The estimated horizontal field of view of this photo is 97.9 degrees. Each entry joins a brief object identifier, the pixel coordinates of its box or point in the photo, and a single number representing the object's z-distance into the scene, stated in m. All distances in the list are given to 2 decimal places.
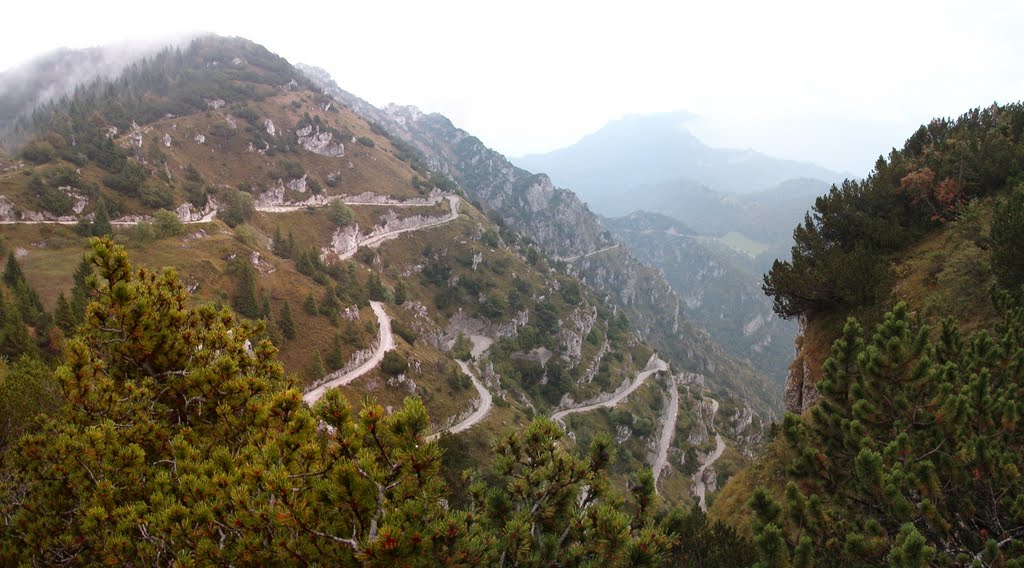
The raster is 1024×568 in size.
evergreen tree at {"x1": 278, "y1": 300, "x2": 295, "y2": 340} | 66.75
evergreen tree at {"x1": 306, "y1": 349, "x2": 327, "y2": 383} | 63.55
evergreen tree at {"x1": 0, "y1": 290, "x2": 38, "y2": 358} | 35.38
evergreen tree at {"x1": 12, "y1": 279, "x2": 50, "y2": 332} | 41.69
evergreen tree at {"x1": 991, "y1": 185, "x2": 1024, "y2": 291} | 18.48
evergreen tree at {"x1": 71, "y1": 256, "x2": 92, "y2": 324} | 42.69
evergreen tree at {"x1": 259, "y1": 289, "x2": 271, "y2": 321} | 65.19
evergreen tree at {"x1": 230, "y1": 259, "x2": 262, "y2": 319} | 64.94
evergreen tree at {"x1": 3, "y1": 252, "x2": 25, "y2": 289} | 46.88
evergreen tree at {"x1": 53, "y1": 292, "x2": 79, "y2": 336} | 40.12
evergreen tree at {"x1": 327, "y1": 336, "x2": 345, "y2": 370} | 68.06
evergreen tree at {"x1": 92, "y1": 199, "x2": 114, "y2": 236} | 70.69
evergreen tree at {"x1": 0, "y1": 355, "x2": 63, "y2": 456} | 15.56
